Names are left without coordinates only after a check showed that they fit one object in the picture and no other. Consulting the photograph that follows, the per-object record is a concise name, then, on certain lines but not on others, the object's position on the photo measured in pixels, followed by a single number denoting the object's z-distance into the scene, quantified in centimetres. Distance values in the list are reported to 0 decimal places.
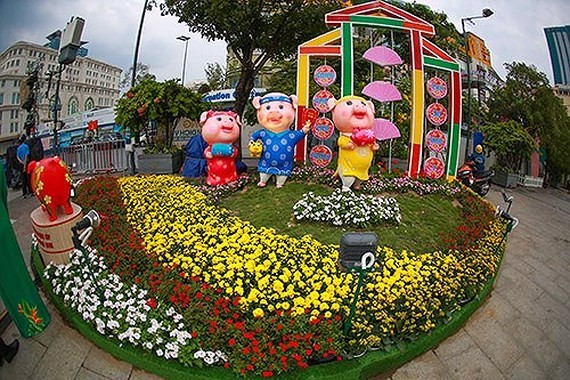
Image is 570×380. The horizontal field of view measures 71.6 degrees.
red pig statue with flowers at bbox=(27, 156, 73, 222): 314
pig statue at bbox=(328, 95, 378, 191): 504
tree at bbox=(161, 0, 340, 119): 662
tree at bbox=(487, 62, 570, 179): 930
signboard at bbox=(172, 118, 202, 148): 1366
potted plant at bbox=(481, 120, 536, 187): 1005
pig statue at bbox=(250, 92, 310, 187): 528
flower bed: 255
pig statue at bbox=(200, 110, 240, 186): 539
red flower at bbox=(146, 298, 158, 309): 284
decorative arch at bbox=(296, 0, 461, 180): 591
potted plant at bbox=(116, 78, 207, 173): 731
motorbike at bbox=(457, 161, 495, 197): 785
